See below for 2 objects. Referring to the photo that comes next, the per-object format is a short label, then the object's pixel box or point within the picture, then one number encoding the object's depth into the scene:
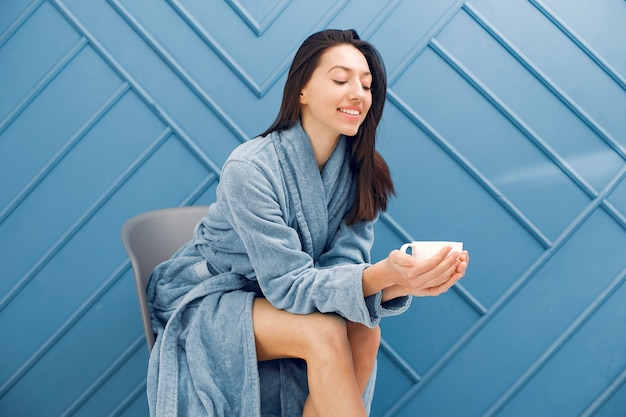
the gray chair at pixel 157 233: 1.90
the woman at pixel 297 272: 1.58
